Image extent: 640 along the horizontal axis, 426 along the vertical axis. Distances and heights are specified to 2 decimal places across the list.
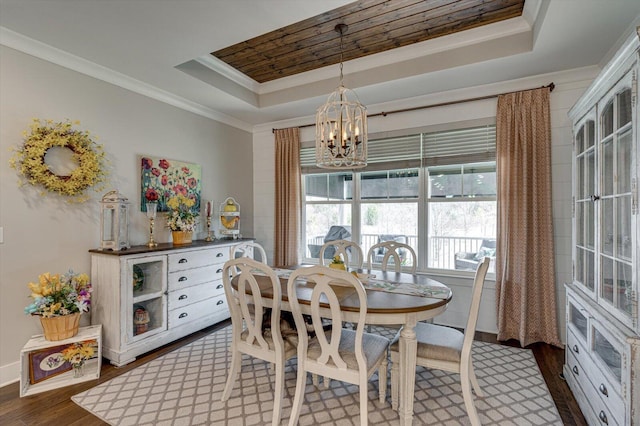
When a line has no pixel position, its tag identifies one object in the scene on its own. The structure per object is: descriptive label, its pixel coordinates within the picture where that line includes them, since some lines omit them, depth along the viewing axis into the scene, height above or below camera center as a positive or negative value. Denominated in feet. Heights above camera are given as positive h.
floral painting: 11.12 +1.39
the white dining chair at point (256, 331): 6.41 -2.62
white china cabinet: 4.94 -0.73
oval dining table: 6.08 -2.00
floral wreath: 8.19 +1.62
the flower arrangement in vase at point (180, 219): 11.49 -0.11
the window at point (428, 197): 11.57 +0.76
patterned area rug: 6.58 -4.36
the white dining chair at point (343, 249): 10.74 -1.20
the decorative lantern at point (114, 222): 9.45 -0.18
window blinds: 11.30 +2.65
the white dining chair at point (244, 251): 13.01 -1.52
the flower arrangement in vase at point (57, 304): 7.82 -2.29
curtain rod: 10.09 +4.28
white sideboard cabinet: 9.00 -2.56
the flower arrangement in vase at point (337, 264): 8.02 -1.28
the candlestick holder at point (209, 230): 12.67 -0.61
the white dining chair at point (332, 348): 5.69 -2.82
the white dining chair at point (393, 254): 9.91 -1.26
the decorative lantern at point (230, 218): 13.32 -0.09
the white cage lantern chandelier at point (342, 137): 7.61 +1.99
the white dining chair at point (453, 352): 6.07 -2.86
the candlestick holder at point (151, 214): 10.84 +0.08
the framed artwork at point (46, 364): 7.72 -3.82
